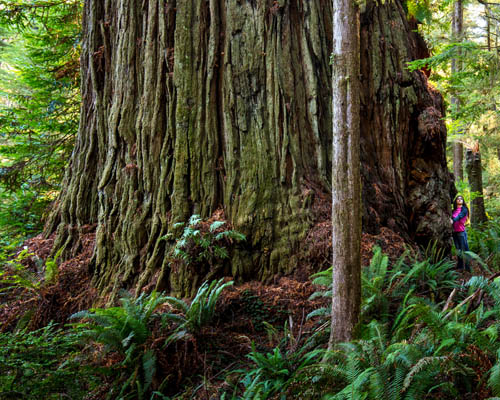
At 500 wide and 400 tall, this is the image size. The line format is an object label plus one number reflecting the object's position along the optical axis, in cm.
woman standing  678
